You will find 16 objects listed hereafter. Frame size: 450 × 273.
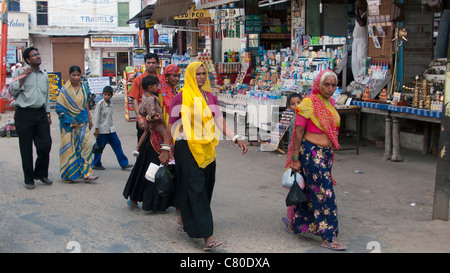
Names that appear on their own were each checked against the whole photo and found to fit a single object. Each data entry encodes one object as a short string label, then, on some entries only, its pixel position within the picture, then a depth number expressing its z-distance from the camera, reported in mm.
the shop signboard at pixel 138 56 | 20750
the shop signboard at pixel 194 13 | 14773
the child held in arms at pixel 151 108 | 5863
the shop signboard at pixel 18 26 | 32031
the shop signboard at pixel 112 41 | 34656
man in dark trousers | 7152
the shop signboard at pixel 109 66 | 35756
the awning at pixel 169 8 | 13492
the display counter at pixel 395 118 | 7746
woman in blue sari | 7508
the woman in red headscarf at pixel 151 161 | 5938
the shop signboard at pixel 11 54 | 32281
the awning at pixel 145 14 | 18619
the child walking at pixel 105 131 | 8578
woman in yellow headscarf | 4691
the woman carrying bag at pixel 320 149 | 4727
